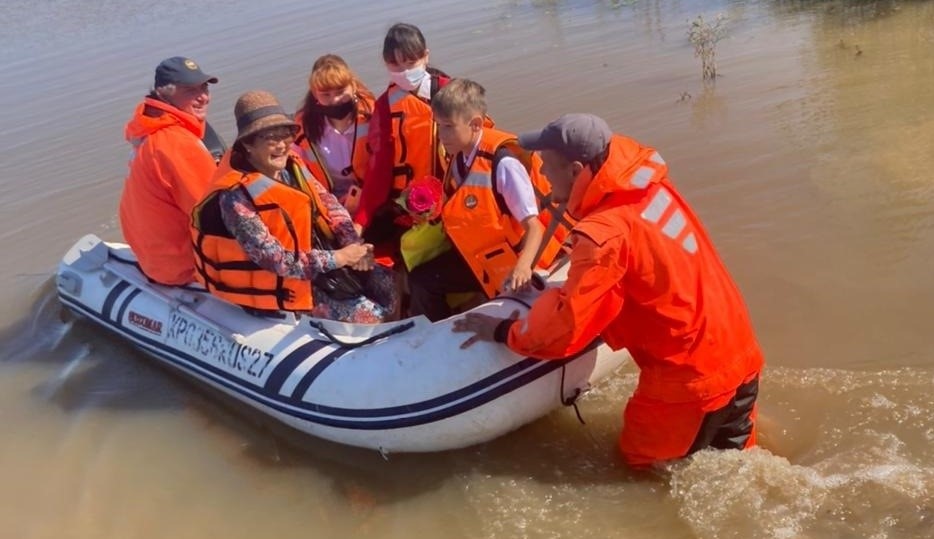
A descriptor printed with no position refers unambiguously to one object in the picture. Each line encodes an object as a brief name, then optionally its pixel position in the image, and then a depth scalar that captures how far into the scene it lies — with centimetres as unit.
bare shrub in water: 754
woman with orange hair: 443
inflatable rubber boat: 352
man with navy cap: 420
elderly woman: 371
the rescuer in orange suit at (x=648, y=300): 282
